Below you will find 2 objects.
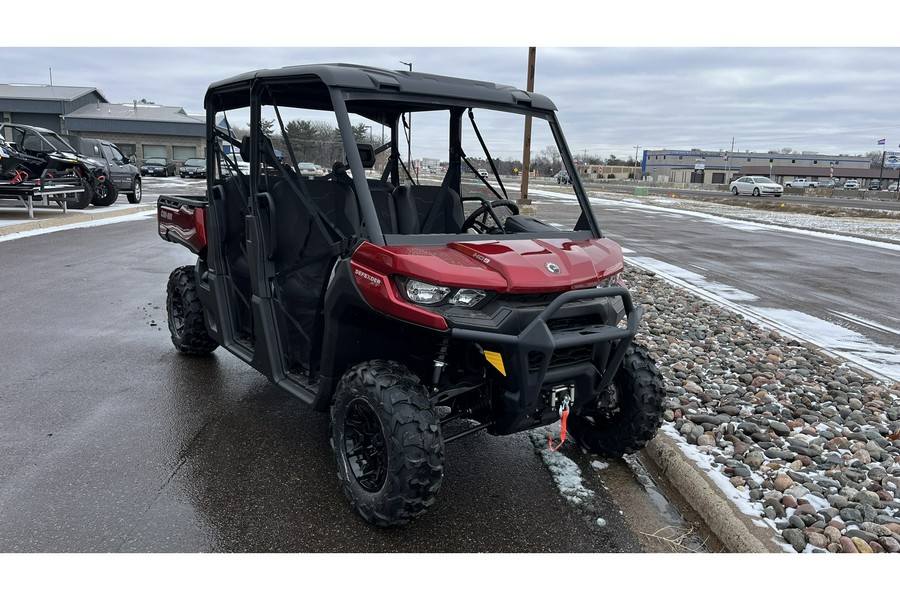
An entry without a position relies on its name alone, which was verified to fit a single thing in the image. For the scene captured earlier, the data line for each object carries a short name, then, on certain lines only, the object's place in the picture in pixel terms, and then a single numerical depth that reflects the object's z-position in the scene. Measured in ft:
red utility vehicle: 9.83
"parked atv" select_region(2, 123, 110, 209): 52.29
